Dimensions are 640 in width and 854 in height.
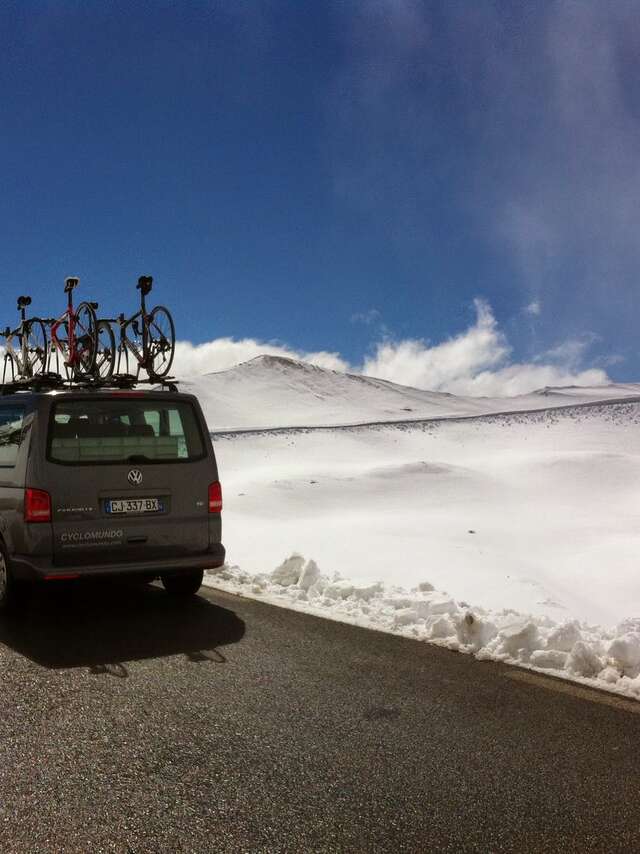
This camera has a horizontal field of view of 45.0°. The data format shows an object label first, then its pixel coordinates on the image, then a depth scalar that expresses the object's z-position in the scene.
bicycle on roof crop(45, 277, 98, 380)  10.97
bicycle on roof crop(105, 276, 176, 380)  10.22
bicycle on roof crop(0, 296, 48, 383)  12.54
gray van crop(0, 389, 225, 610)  6.34
